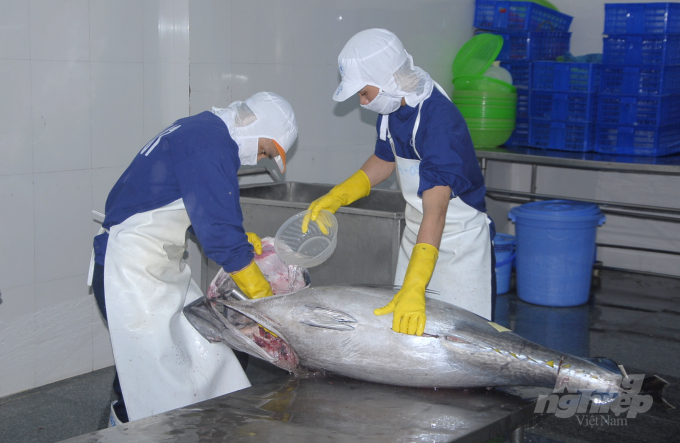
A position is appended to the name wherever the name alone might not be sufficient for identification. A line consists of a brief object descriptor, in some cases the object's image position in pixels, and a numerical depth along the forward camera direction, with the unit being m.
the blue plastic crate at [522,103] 5.89
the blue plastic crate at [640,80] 5.14
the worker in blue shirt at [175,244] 2.23
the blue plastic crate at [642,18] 5.04
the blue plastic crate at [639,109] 5.19
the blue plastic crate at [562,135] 5.53
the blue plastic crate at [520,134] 5.92
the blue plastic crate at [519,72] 5.87
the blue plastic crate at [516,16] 5.82
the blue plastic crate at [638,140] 5.25
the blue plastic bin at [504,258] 5.24
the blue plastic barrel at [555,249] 4.81
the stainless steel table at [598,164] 4.88
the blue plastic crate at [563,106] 5.46
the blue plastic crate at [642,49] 5.11
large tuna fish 2.06
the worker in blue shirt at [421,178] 2.33
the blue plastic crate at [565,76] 5.40
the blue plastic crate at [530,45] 5.86
